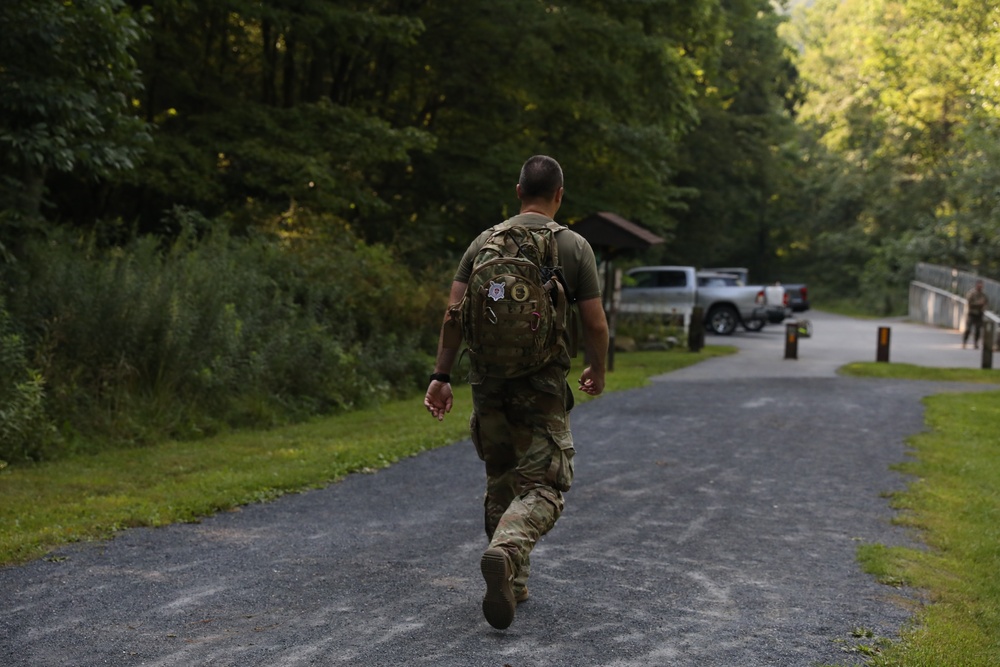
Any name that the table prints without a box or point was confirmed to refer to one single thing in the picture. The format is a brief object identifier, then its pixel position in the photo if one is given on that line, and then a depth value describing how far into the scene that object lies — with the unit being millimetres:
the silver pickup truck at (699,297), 32594
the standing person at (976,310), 30016
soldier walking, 5129
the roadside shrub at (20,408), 9617
